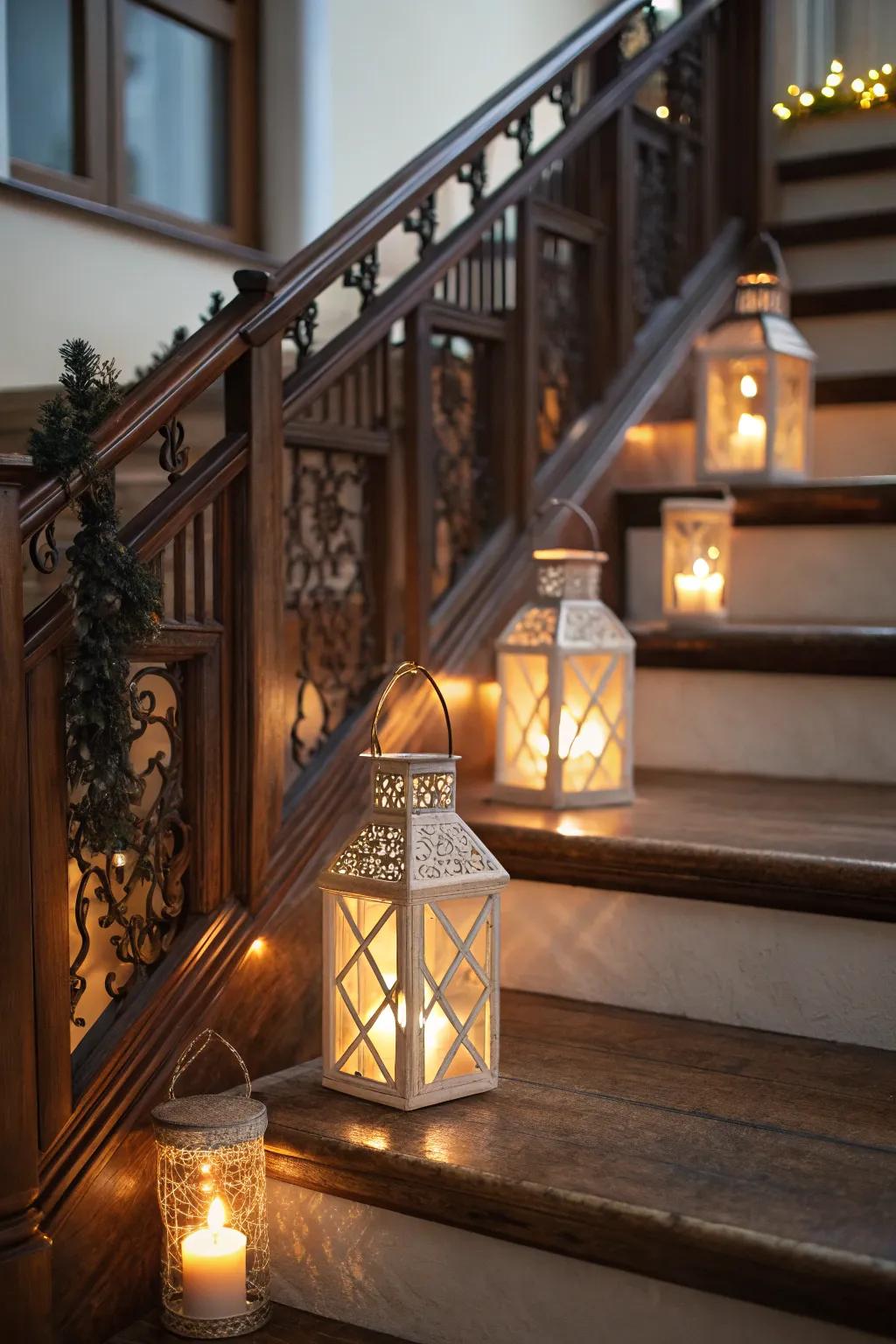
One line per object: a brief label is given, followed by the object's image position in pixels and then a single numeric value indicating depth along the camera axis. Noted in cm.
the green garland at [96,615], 142
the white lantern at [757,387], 276
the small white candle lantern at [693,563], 255
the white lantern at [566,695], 213
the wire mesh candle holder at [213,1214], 147
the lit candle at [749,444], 276
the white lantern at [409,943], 157
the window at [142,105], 329
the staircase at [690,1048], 133
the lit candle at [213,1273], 146
